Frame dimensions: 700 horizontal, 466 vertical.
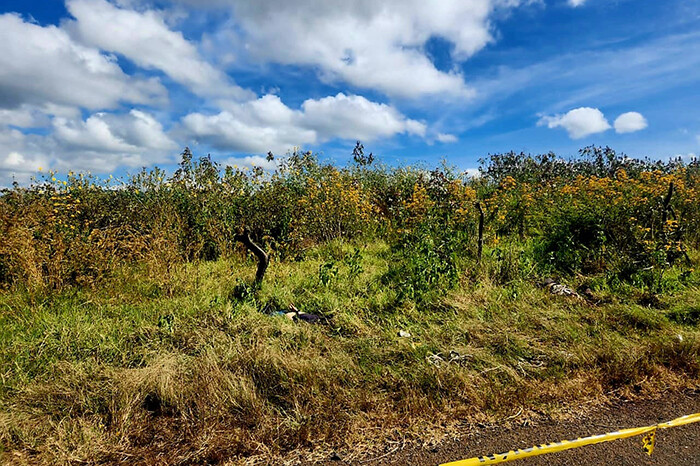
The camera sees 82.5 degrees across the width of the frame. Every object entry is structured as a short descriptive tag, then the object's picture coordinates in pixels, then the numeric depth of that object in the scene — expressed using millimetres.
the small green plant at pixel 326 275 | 5086
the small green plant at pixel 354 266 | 5523
